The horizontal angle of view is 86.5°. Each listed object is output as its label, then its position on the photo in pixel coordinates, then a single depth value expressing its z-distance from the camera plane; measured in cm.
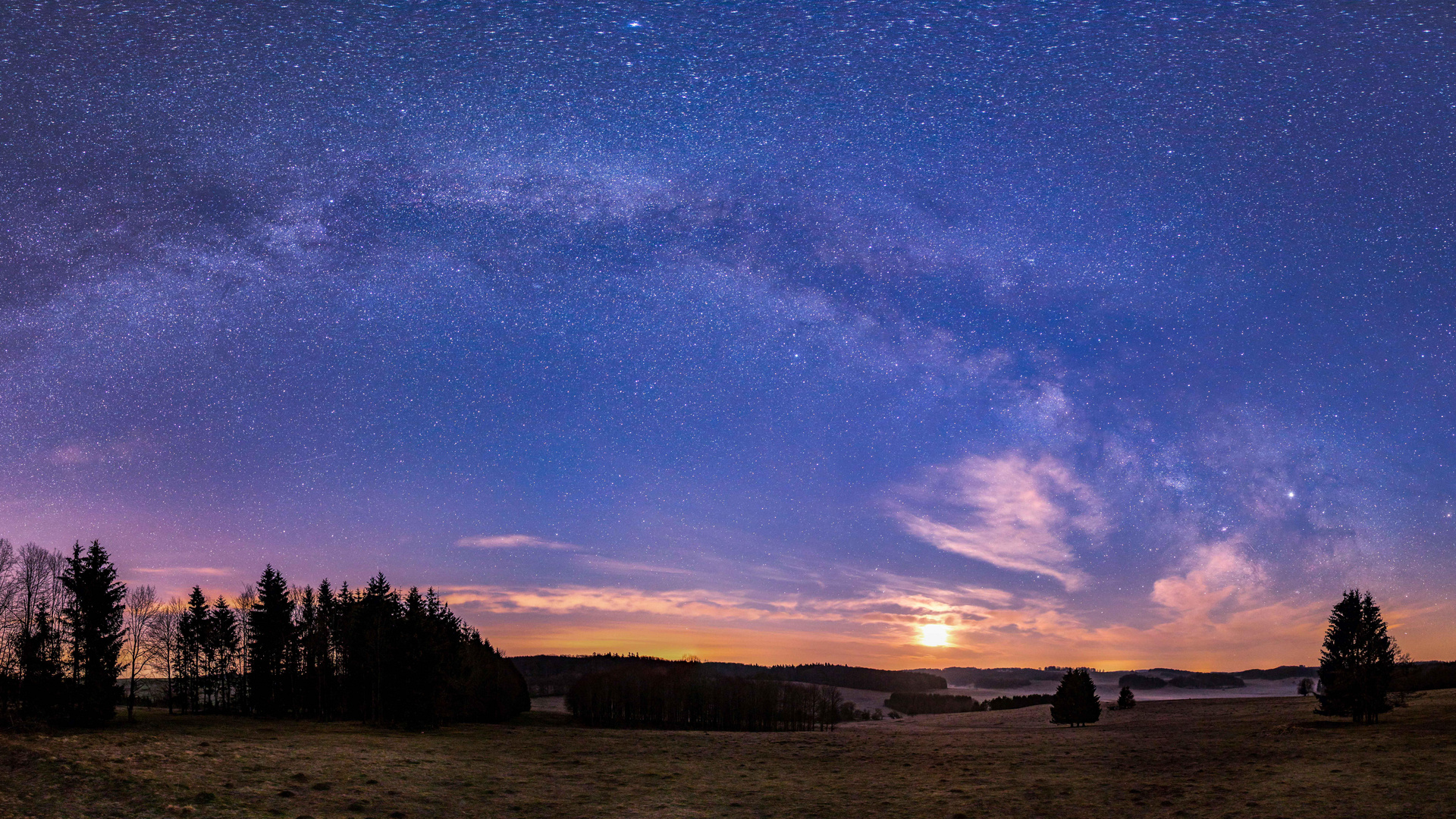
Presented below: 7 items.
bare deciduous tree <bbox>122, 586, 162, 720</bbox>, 9181
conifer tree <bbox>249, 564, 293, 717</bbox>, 9231
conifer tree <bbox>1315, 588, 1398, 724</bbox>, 5972
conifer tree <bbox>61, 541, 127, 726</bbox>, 6662
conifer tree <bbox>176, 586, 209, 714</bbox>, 10044
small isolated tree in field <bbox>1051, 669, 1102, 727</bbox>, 8906
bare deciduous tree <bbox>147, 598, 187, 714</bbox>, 10012
